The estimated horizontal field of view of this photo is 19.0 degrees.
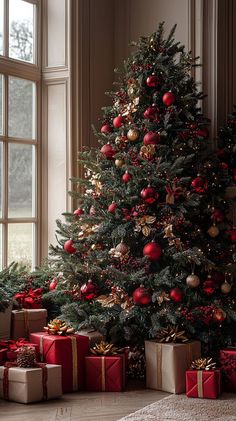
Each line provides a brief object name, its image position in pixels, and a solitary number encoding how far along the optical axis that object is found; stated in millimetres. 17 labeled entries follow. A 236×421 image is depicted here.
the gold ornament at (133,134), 4957
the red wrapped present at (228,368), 4652
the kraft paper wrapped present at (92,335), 4863
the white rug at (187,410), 4035
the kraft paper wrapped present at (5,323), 4863
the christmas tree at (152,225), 4770
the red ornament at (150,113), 4934
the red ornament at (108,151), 5051
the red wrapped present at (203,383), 4445
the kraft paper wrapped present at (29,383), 4281
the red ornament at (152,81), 4961
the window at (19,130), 5402
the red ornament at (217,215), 4941
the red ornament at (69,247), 5047
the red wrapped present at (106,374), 4641
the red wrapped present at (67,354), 4598
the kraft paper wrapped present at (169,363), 4602
